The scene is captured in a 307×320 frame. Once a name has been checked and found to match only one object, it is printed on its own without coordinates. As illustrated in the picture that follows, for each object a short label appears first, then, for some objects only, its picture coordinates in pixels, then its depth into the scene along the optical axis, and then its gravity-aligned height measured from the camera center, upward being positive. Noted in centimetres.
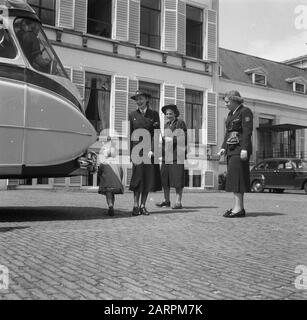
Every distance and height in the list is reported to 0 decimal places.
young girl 801 +17
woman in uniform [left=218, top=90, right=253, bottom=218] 734 +59
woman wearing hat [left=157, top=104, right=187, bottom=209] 929 +65
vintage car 2114 +56
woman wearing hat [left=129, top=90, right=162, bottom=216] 756 +52
